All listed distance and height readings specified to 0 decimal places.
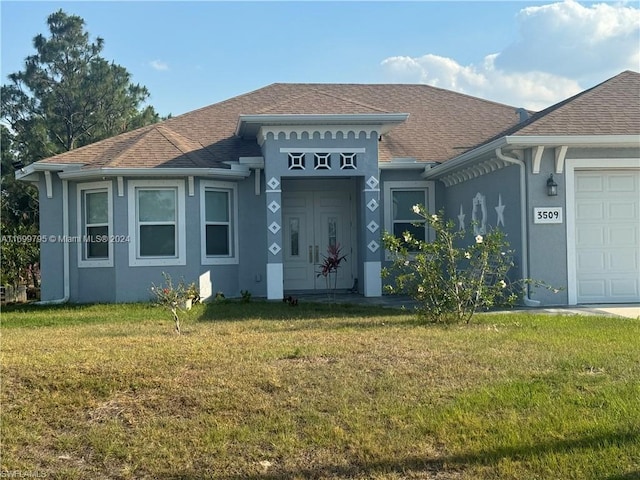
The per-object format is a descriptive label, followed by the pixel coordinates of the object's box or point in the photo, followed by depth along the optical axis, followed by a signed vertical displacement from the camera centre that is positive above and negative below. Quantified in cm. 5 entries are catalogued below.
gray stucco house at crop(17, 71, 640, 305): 1089 +115
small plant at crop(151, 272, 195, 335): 898 -71
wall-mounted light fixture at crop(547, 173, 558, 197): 1072 +102
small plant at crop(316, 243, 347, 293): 1177 -22
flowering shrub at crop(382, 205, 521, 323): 888 -44
